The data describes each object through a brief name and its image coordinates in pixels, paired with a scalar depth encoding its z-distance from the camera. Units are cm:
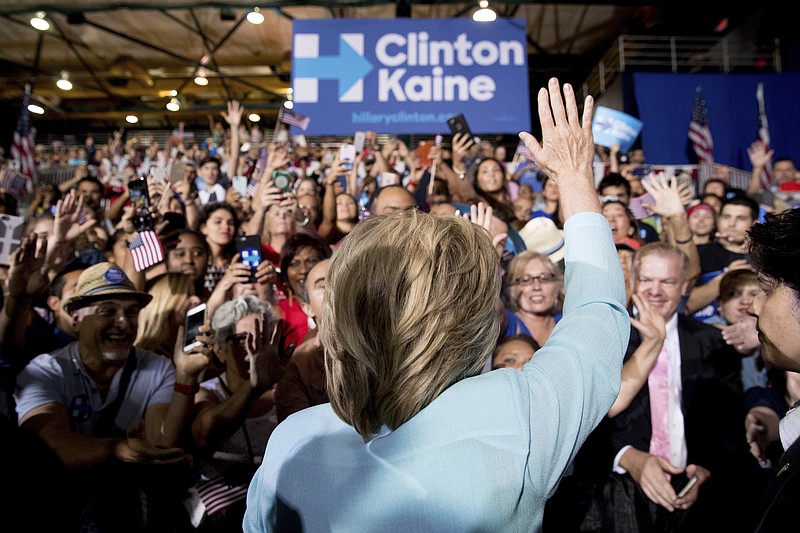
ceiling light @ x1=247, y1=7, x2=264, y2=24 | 1091
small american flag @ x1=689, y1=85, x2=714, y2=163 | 1144
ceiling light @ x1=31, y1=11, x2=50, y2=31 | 1209
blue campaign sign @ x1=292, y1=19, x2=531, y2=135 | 701
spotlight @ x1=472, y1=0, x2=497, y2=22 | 722
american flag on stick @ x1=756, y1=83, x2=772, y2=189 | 856
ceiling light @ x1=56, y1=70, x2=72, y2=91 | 1694
